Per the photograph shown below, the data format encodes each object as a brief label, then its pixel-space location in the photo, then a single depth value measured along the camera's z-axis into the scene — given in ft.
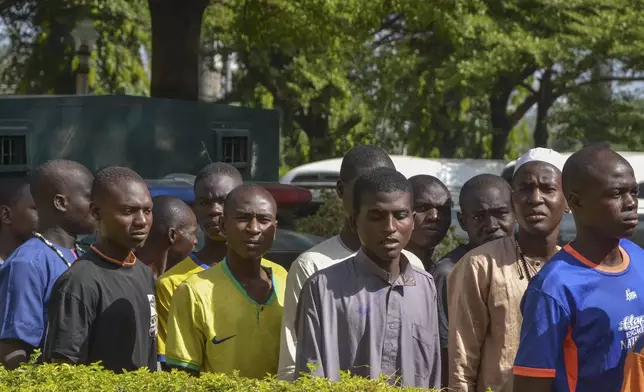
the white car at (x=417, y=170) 56.85
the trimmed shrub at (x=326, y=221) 40.50
